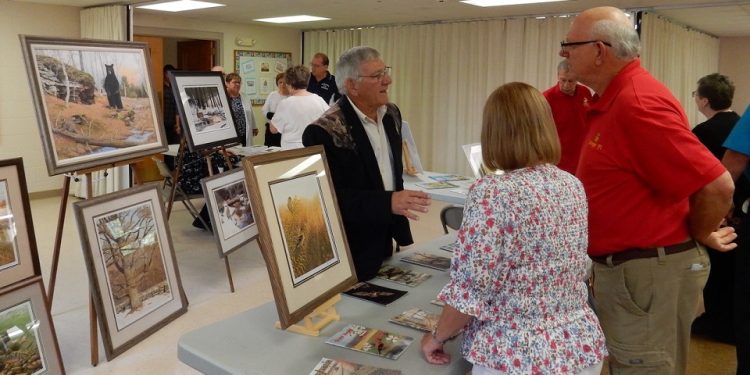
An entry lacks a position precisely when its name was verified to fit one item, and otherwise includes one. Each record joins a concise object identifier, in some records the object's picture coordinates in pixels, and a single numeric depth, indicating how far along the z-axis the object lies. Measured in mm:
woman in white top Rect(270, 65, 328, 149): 5254
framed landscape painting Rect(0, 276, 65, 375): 2277
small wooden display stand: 1507
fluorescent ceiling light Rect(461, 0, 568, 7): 6535
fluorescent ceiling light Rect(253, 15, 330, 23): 8633
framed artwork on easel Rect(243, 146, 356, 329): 1364
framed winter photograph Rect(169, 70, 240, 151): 3736
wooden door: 9445
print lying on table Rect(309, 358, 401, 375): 1312
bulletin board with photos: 9516
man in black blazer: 1878
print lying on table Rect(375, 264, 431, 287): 1923
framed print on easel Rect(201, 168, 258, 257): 3549
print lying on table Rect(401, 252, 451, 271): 2104
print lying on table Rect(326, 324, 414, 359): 1422
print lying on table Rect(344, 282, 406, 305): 1751
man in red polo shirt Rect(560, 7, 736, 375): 1569
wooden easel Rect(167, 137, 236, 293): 3944
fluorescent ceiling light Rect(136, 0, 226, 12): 7230
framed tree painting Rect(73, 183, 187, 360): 2621
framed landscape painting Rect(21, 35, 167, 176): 2518
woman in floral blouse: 1205
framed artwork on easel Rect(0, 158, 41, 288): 2391
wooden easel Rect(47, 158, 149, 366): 2775
